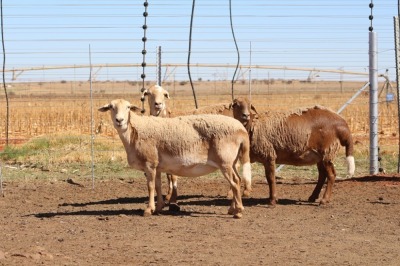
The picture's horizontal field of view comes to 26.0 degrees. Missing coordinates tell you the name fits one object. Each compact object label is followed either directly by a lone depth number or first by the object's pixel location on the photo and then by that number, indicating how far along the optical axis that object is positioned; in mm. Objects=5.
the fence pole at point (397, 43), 18333
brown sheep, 14609
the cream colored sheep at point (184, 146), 13070
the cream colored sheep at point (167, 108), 14344
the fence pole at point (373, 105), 18188
